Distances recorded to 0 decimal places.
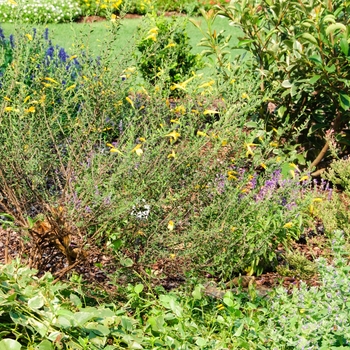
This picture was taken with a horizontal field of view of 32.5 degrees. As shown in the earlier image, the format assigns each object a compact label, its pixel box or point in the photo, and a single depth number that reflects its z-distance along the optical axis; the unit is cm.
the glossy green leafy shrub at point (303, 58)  428
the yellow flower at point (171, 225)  292
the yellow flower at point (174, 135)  298
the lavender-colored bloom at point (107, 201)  286
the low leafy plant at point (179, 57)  650
